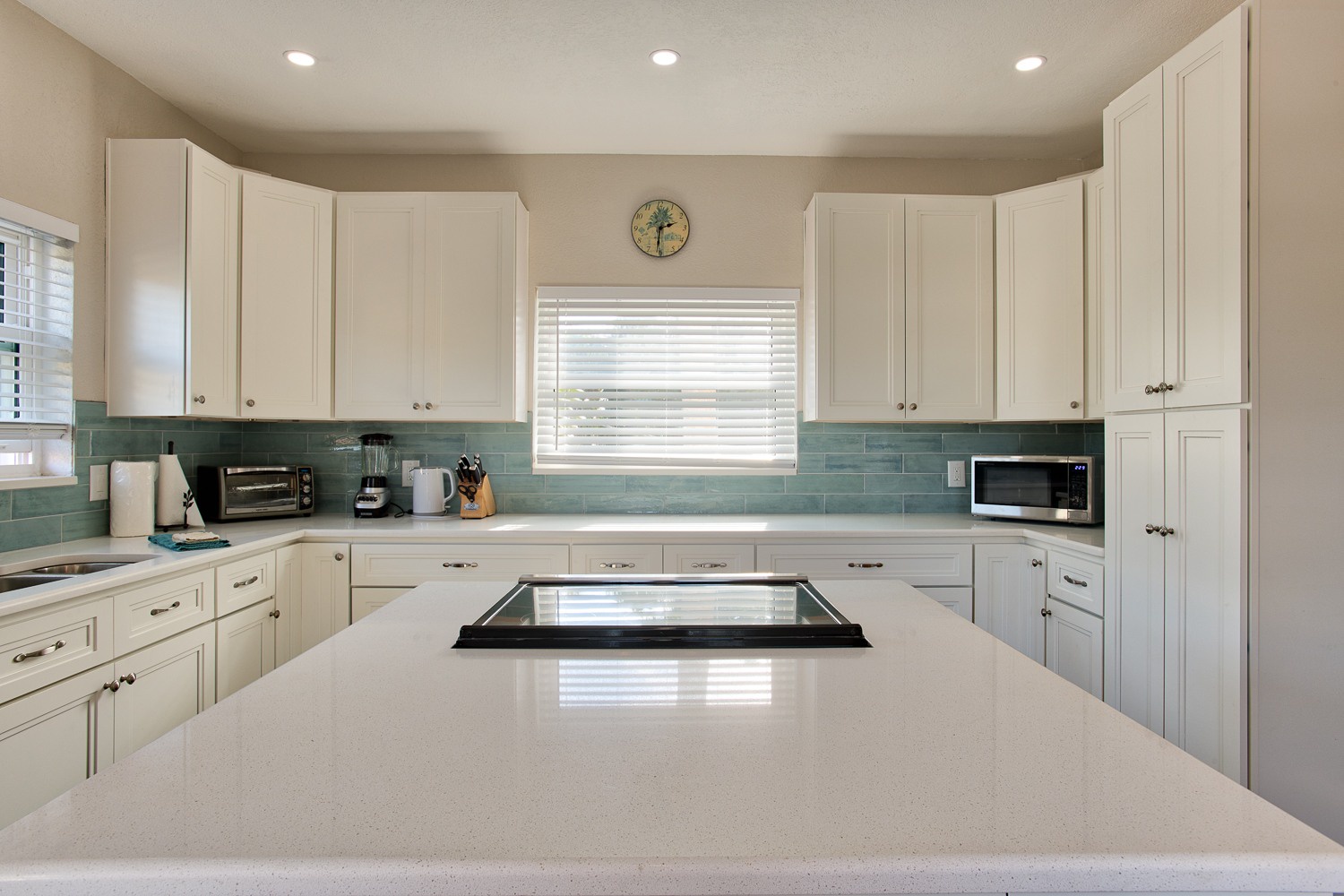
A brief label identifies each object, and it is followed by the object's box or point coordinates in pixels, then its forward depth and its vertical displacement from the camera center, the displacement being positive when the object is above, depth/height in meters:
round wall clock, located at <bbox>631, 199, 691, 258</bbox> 3.33 +1.08
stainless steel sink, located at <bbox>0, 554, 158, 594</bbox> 1.97 -0.36
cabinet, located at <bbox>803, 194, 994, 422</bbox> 3.06 +0.65
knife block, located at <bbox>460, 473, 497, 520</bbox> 3.12 -0.25
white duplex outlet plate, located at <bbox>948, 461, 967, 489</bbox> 3.38 -0.10
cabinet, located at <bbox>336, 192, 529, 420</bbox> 3.03 +0.60
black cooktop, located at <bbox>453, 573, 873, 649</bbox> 1.16 -0.30
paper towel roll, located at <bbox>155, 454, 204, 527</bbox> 2.65 -0.19
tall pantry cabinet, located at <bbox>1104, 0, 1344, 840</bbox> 1.69 +0.14
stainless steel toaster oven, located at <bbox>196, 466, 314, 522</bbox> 2.88 -0.19
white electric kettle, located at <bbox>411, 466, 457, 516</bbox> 3.15 -0.19
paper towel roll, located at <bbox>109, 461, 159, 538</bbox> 2.46 -0.18
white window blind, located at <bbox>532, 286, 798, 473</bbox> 3.37 +0.33
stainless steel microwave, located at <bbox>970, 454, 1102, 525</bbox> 2.78 -0.14
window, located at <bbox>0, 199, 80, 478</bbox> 2.20 +0.36
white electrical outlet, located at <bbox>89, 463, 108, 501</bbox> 2.45 -0.12
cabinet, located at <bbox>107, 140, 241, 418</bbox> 2.53 +0.63
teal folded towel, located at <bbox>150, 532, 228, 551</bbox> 2.26 -0.32
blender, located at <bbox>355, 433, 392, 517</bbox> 3.12 -0.12
